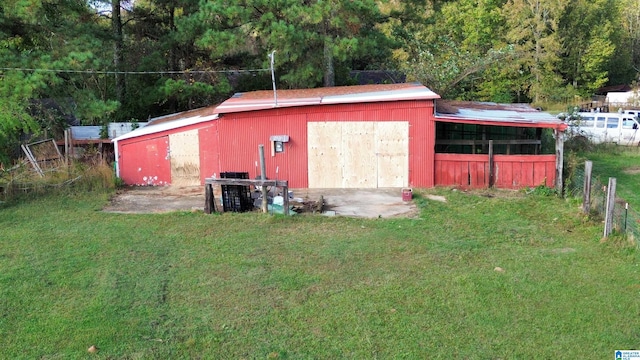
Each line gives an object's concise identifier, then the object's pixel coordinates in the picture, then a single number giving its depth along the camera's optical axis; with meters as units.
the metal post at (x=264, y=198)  13.22
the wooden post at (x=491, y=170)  15.88
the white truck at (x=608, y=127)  24.39
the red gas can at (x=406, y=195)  14.70
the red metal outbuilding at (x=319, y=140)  16.23
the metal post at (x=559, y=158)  15.16
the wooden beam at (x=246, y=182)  12.78
